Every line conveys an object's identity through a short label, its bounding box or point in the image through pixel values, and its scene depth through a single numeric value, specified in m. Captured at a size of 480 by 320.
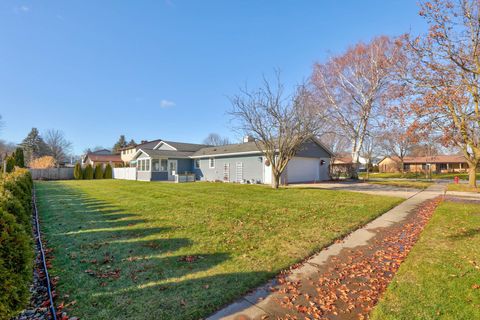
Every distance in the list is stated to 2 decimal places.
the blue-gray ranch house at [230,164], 20.00
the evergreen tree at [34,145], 48.76
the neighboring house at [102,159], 42.53
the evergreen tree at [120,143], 62.03
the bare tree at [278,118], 14.27
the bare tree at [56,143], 50.20
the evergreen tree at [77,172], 28.39
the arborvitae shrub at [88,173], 28.83
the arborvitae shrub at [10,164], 20.87
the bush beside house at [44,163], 33.81
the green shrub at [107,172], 29.73
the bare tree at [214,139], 64.06
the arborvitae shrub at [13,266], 2.38
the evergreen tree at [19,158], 23.98
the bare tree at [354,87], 20.19
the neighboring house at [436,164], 47.37
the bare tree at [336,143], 33.02
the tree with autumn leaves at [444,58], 6.32
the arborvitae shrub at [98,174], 29.42
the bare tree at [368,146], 37.18
